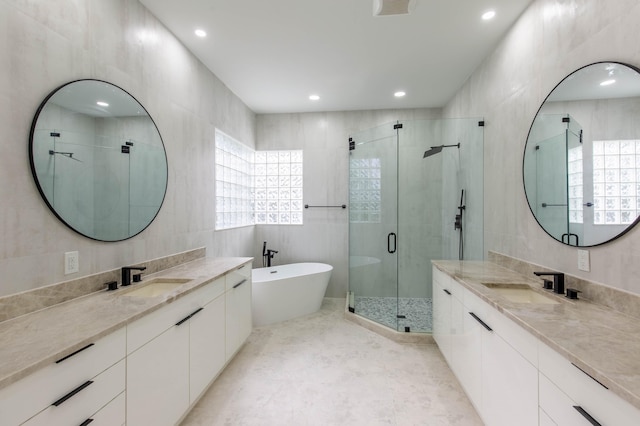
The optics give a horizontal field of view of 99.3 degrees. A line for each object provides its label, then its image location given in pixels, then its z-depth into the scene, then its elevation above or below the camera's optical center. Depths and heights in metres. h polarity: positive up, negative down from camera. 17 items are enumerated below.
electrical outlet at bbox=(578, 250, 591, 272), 1.46 -0.26
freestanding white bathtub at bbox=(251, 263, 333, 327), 3.13 -1.00
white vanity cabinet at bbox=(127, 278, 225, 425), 1.27 -0.81
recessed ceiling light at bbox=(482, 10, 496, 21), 2.02 +1.49
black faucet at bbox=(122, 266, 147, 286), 1.69 -0.38
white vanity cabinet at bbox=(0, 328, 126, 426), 0.80 -0.60
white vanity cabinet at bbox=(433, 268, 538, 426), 1.17 -0.80
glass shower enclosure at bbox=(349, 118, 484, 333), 3.32 +0.02
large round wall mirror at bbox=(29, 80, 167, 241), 1.35 +0.31
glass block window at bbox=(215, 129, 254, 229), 3.25 +0.40
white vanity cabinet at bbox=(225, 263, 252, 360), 2.23 -0.84
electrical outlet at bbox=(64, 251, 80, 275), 1.43 -0.27
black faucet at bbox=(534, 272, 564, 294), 1.54 -0.39
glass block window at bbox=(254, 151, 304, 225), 4.30 +0.40
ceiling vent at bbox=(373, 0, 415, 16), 1.63 +1.27
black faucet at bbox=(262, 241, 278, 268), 3.98 -0.64
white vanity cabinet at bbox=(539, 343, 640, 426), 0.76 -0.59
